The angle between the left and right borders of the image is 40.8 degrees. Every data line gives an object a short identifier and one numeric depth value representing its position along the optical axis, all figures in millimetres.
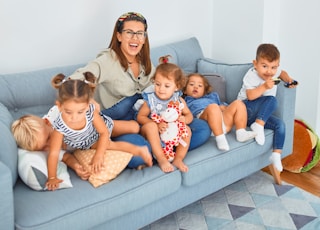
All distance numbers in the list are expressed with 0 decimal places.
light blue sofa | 1718
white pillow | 1846
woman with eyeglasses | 2359
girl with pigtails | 1850
